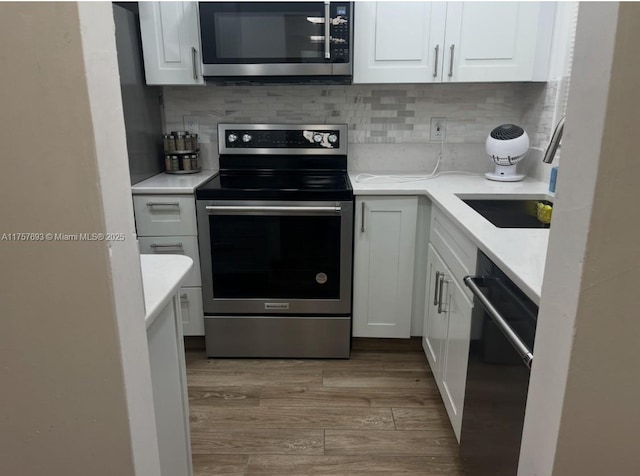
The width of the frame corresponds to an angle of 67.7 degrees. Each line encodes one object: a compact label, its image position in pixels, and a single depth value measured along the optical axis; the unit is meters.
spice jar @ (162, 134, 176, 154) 2.62
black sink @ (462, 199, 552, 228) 1.94
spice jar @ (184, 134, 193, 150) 2.63
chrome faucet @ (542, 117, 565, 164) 1.37
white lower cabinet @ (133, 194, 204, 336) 2.25
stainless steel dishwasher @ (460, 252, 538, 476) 1.07
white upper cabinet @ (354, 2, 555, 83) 2.26
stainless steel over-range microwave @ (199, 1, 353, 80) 2.18
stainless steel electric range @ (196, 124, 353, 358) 2.22
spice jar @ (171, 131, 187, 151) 2.62
